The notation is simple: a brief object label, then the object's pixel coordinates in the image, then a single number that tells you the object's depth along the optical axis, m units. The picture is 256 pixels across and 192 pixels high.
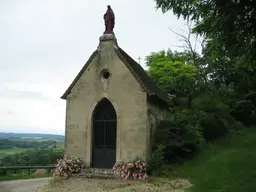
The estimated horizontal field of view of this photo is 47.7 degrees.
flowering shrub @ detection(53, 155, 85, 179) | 14.38
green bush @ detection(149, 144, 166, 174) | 13.62
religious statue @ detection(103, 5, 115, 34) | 15.95
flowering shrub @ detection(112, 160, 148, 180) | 13.12
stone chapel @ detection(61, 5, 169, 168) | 14.28
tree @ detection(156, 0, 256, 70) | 8.32
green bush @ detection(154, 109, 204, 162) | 15.01
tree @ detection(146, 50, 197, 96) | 22.75
